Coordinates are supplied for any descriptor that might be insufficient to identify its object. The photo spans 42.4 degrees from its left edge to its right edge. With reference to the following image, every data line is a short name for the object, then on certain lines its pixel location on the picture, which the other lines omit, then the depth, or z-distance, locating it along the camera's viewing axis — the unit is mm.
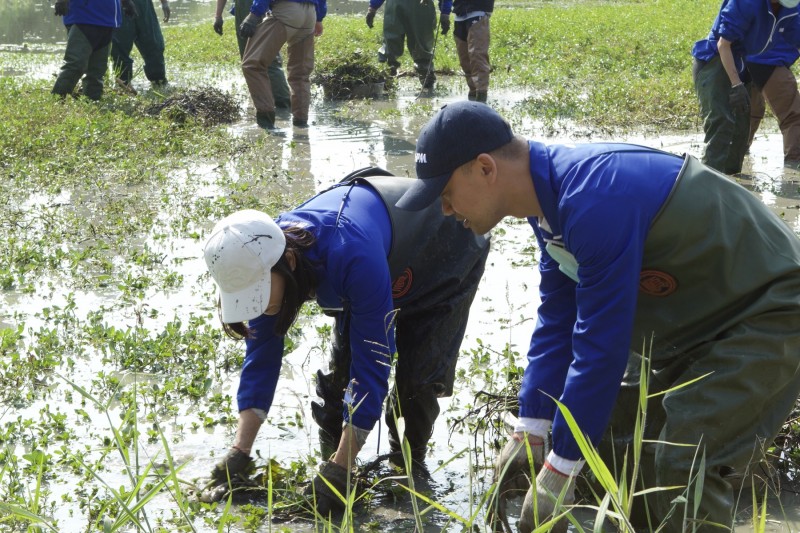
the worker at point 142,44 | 12820
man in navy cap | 2553
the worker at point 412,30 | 13375
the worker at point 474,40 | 11359
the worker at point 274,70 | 11211
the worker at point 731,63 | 7188
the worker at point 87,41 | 11125
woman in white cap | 3127
